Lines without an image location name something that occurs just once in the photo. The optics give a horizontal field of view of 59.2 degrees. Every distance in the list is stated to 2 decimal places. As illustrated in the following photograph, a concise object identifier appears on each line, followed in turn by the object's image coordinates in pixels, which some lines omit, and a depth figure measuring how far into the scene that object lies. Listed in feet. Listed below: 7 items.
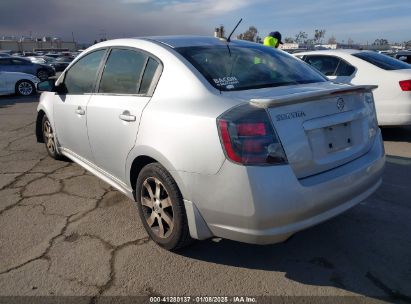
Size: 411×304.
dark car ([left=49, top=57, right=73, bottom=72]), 101.47
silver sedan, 7.25
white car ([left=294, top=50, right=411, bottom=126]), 18.80
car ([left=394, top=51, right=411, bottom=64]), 41.06
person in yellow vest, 28.22
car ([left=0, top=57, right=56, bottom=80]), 59.77
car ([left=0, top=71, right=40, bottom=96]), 45.47
